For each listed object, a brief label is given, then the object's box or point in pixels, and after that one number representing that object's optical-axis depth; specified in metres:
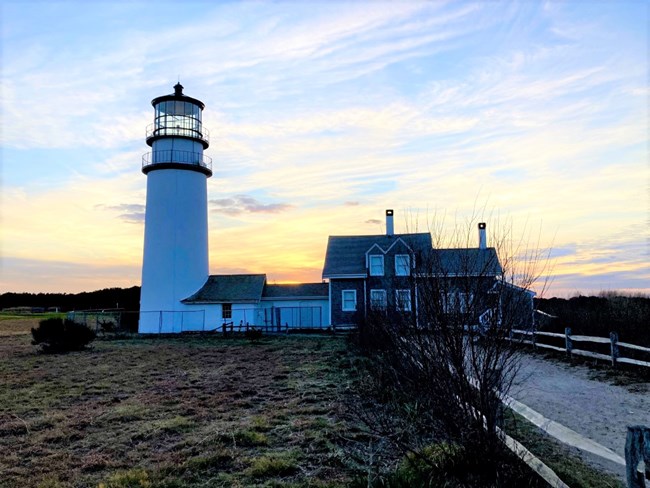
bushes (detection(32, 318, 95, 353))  21.25
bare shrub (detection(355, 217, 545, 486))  4.91
